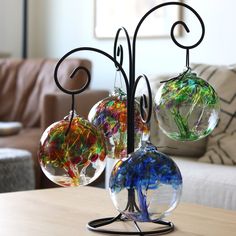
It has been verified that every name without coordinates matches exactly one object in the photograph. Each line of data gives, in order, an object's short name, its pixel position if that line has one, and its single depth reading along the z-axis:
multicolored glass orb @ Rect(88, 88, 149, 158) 1.97
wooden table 1.88
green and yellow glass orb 1.88
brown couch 3.95
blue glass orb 1.73
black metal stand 1.86
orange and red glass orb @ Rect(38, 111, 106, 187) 1.82
